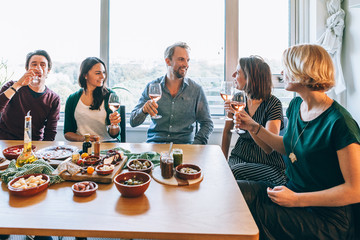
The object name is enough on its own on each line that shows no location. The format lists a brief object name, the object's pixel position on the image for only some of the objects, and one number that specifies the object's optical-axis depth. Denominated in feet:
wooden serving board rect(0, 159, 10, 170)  3.89
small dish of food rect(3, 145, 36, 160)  4.29
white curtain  7.71
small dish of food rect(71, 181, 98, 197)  3.06
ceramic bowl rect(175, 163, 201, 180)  3.55
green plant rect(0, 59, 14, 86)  9.41
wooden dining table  2.39
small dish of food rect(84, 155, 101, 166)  3.88
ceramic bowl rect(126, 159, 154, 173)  3.79
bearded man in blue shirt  7.24
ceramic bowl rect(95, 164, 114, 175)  3.54
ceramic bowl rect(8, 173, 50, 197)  2.98
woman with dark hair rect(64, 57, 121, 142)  7.14
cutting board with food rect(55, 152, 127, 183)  3.50
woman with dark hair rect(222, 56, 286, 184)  5.29
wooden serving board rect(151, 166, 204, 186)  3.48
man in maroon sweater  7.07
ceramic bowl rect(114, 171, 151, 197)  3.00
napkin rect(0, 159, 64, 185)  3.43
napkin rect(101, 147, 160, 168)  4.39
